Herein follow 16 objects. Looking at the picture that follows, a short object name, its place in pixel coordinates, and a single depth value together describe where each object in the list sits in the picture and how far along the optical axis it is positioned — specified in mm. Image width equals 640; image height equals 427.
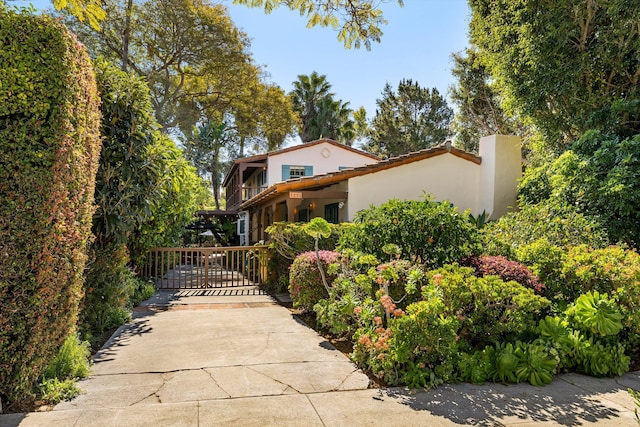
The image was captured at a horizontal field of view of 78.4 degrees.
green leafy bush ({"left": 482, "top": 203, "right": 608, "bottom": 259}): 6946
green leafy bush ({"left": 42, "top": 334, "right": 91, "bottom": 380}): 3876
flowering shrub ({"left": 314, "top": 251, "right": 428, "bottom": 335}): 4734
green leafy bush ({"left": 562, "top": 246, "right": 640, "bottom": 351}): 4922
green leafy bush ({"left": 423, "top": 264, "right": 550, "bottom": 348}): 4418
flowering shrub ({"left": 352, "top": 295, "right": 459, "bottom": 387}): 4094
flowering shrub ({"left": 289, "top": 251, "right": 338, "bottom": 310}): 7055
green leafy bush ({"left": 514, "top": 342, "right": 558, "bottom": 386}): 4164
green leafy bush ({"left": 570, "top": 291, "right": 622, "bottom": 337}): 4609
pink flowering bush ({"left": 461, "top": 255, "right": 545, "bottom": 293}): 5164
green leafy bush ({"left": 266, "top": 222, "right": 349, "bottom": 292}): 9156
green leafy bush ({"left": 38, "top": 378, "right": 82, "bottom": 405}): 3512
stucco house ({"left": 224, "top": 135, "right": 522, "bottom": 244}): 11414
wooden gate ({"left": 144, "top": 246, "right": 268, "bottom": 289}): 10402
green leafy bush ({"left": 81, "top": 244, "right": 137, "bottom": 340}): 5734
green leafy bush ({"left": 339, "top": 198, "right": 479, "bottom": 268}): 5762
